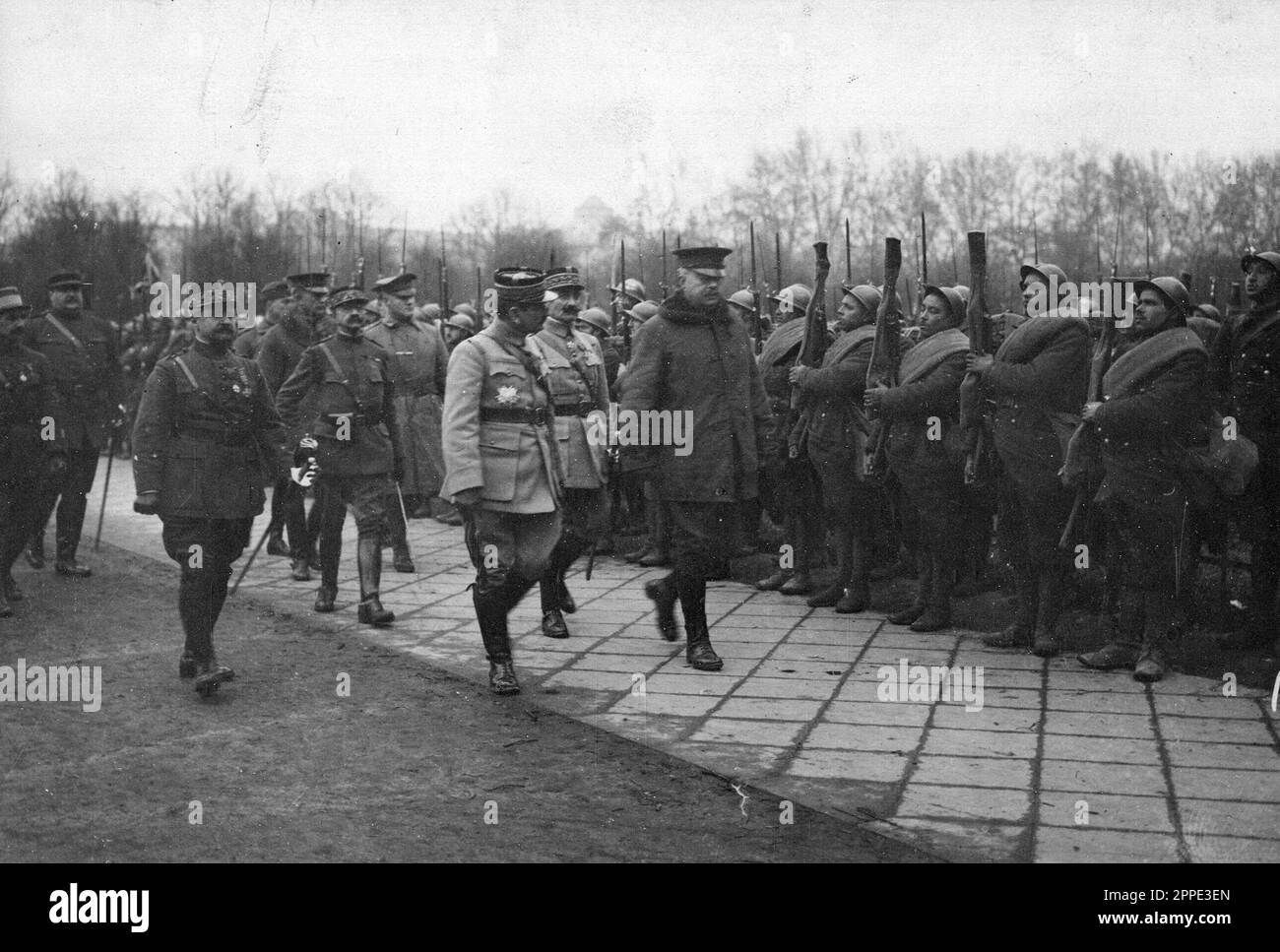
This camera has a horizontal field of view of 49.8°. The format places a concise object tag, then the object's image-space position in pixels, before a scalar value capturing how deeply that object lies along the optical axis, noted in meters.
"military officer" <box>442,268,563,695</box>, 6.89
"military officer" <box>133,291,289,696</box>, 7.09
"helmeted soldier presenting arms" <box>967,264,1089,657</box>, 7.45
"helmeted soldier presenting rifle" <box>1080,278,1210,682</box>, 6.84
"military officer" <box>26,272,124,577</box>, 10.75
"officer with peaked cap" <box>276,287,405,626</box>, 9.05
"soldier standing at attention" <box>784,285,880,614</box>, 8.80
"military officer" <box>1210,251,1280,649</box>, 7.28
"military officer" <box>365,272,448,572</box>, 11.08
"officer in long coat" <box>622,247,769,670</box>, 7.34
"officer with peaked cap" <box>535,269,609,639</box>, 7.83
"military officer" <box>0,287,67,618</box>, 9.82
